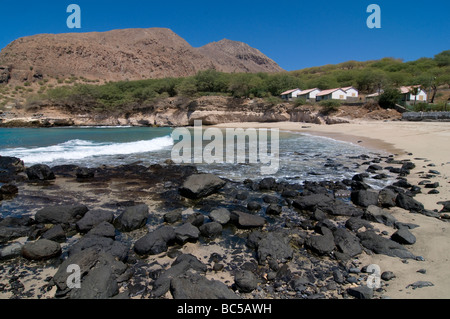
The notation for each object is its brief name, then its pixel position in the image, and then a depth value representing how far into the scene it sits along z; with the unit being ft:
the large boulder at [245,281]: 12.89
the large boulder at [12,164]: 41.39
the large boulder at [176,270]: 12.89
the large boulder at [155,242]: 16.60
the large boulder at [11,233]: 18.28
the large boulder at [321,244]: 16.37
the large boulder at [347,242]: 16.20
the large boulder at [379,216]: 20.24
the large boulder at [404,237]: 16.61
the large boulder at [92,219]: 19.74
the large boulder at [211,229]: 19.13
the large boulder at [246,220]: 20.50
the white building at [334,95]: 154.40
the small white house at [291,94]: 172.45
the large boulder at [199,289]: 11.96
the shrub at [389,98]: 129.29
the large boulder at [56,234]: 18.22
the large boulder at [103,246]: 15.85
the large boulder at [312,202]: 23.97
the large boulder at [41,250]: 15.76
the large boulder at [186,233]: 17.87
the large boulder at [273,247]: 15.74
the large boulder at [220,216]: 20.94
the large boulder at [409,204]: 22.02
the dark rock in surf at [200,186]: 27.61
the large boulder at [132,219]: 20.21
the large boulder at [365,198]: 24.19
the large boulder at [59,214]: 21.16
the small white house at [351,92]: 161.58
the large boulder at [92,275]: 12.28
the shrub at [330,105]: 136.77
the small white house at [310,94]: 166.50
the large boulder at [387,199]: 23.56
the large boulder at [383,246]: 15.52
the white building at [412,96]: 141.90
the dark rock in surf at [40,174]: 35.87
